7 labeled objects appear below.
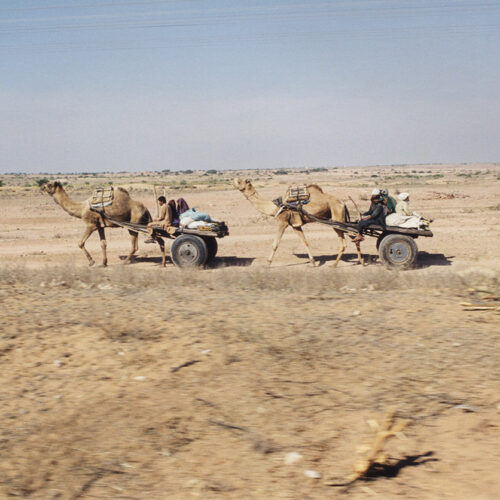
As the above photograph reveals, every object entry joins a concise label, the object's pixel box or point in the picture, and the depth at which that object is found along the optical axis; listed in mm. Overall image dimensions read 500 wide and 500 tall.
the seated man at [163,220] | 14312
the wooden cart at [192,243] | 14195
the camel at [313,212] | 15016
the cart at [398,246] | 13859
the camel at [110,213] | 15234
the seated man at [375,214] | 13773
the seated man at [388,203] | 13977
